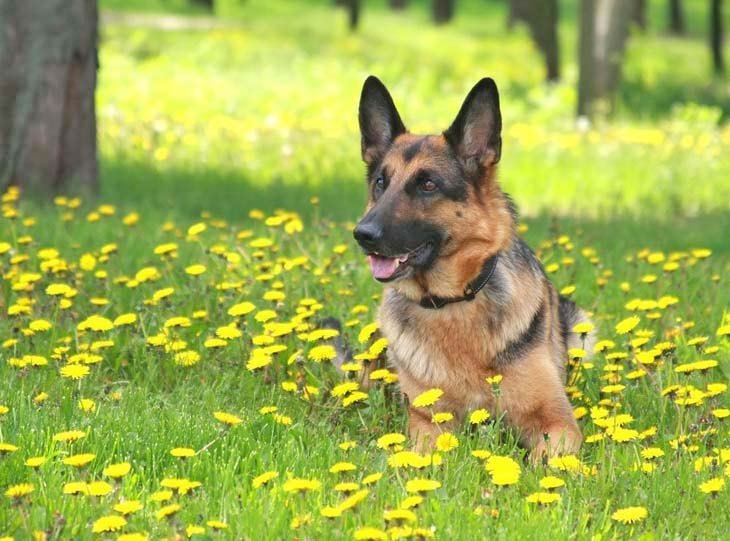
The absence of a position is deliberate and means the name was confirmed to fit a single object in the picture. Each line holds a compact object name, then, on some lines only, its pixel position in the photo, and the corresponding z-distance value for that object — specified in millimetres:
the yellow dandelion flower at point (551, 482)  3746
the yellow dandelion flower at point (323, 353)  4949
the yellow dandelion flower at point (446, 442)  4258
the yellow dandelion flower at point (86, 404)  4527
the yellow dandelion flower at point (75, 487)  3504
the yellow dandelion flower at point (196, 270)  5758
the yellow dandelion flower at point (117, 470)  3572
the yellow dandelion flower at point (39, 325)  5242
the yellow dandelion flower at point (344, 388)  4762
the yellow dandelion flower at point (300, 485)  3586
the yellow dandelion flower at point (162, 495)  3580
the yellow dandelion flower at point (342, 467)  3748
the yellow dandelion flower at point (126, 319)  5344
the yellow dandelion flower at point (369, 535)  3240
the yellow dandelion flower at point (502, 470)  3600
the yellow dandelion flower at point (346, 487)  3478
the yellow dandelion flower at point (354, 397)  4695
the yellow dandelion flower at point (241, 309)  5414
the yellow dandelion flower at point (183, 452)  3832
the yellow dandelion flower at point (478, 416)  4316
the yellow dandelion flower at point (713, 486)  3795
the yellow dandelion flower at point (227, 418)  4289
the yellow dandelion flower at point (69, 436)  3918
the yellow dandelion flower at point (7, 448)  3814
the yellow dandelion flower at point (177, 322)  5254
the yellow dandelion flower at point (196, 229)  6176
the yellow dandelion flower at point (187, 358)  5500
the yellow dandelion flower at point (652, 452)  4141
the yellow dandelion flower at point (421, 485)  3473
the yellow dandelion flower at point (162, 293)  5583
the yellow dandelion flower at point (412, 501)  3451
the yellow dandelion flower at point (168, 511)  3357
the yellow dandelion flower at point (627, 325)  5016
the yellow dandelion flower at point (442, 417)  4129
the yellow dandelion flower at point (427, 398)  4395
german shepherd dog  4934
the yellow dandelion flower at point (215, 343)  5078
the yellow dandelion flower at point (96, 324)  5102
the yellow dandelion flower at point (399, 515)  3285
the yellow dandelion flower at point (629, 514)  3617
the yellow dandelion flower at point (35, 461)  3741
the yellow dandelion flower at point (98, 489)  3558
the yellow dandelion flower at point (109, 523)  3348
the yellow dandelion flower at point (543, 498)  3627
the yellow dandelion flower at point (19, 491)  3521
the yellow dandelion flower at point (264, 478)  3770
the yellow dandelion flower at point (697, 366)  4516
